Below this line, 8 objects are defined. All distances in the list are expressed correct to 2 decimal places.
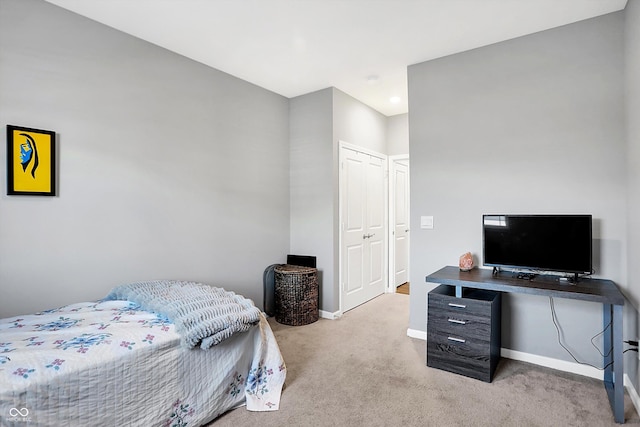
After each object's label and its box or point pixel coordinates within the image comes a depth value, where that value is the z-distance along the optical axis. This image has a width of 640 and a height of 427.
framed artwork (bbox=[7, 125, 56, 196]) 2.09
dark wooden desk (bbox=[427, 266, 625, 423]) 1.95
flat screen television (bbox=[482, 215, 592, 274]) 2.32
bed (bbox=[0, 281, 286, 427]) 1.41
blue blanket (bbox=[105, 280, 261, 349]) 1.88
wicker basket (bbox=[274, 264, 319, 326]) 3.55
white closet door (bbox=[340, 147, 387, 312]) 4.04
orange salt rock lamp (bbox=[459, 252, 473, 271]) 2.77
